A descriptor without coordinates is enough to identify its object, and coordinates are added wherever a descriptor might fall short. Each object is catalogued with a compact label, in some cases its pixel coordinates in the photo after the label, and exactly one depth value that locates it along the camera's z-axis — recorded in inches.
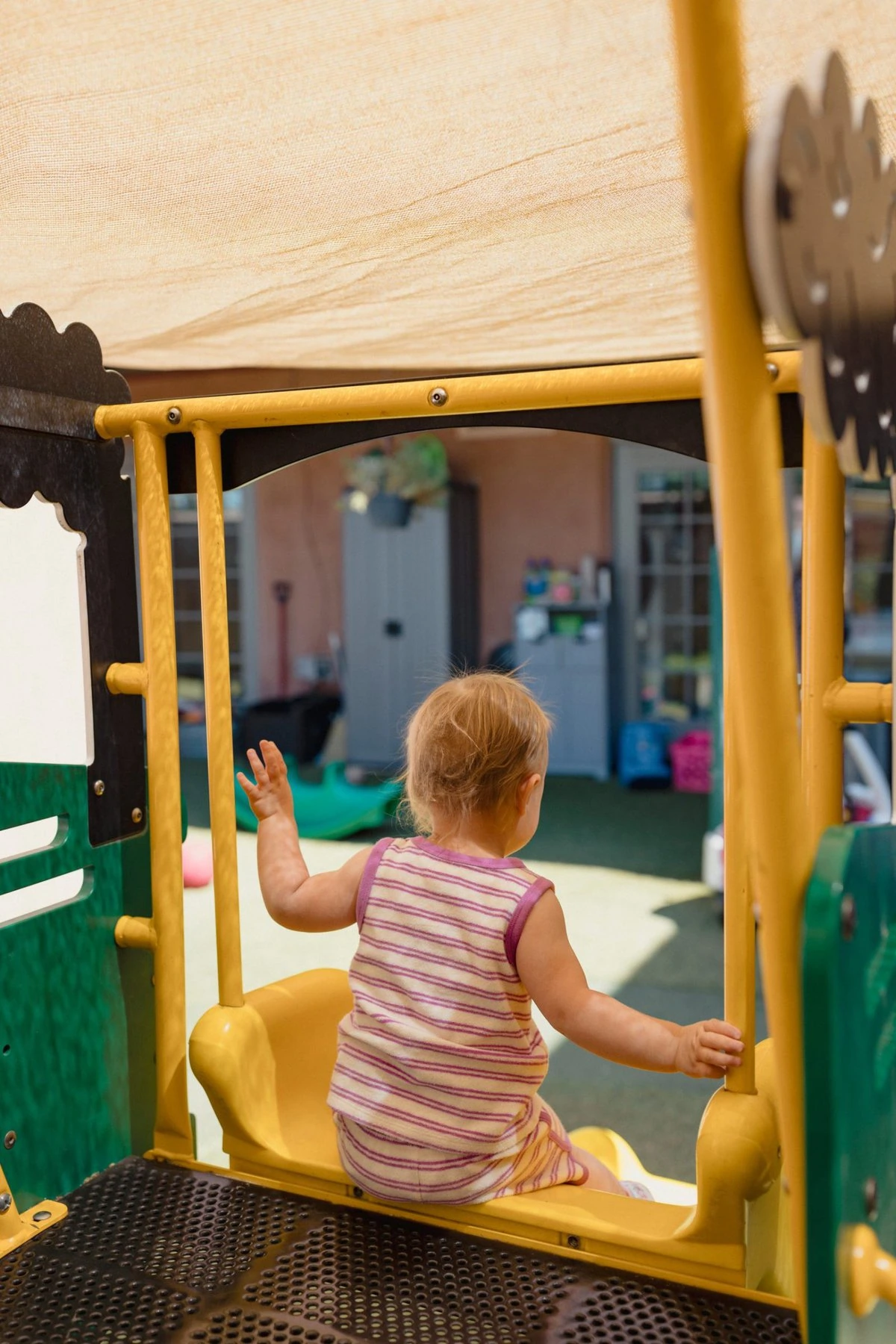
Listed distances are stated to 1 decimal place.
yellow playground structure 18.2
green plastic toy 217.9
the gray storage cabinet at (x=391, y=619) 287.0
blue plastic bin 269.3
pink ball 177.2
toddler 49.8
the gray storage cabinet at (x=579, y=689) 283.7
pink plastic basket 270.1
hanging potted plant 276.7
